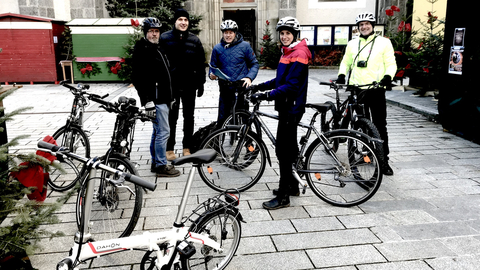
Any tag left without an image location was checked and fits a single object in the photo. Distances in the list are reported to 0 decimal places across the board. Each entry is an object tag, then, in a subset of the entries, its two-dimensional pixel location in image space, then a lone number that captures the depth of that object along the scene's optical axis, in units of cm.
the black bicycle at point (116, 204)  323
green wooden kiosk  1403
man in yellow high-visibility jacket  518
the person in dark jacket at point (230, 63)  605
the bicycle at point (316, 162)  416
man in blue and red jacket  395
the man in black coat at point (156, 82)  487
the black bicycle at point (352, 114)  492
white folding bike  249
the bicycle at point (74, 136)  473
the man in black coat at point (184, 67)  552
